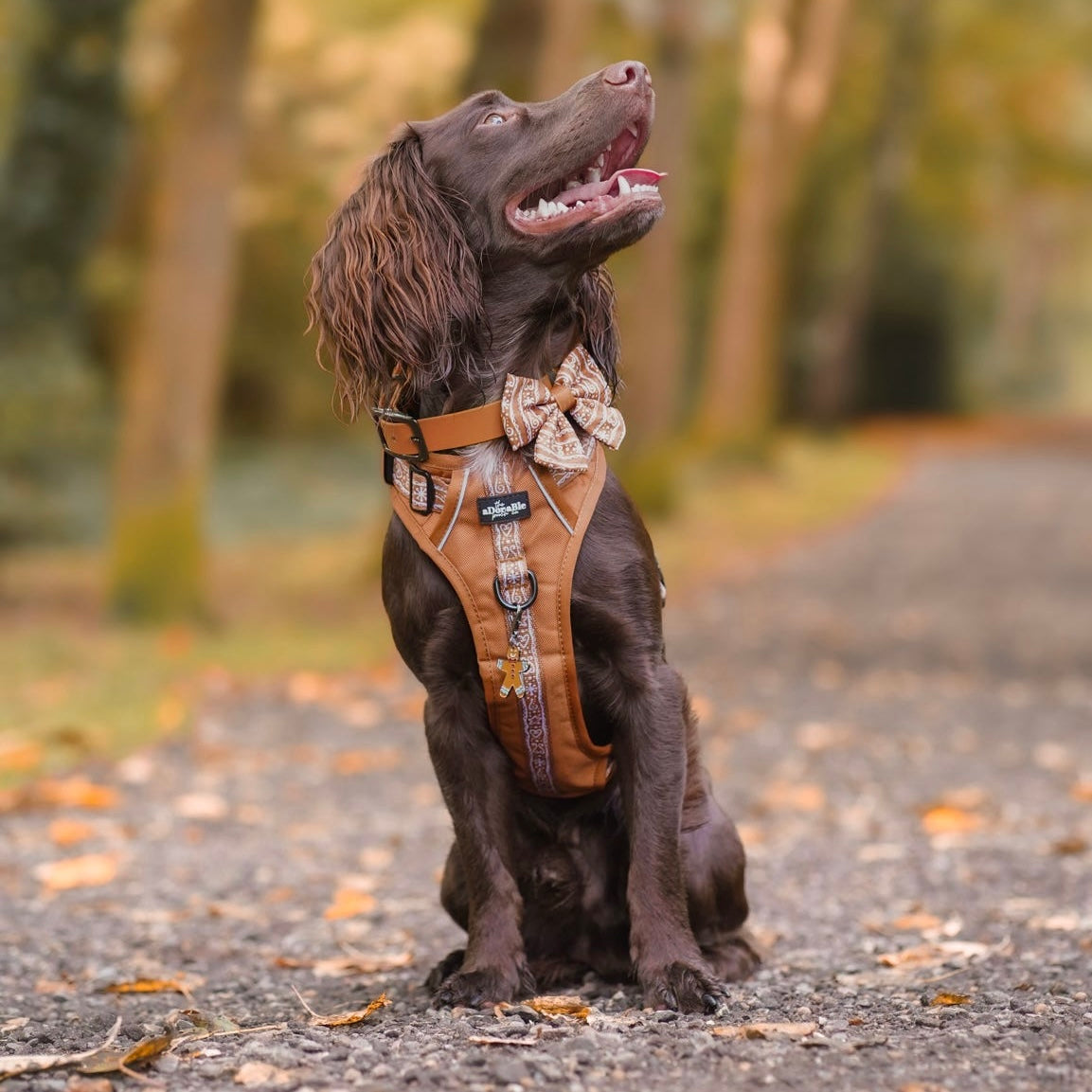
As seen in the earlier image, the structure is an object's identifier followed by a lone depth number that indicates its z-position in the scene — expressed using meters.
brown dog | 3.77
